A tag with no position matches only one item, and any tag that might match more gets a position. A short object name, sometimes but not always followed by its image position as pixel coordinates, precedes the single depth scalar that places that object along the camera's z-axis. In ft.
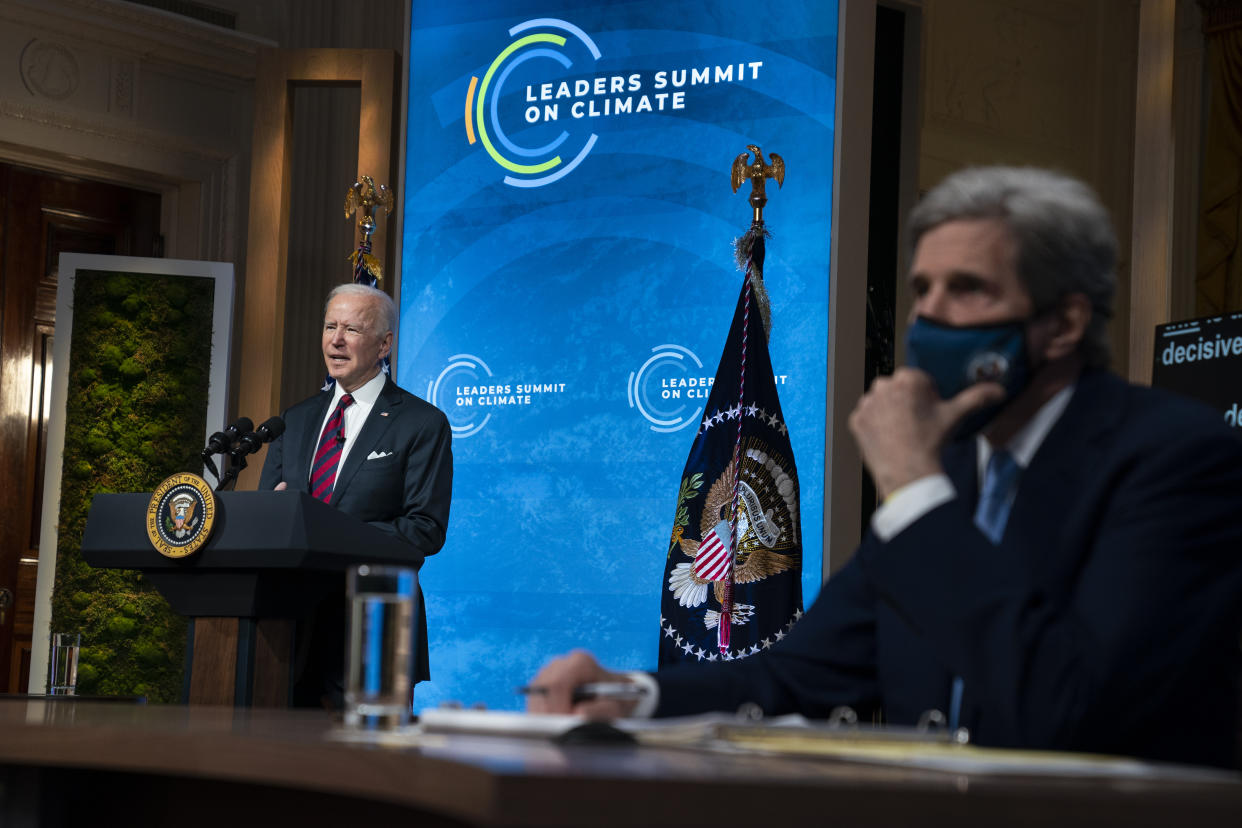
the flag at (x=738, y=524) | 31.14
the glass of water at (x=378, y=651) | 8.15
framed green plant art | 40.75
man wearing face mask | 8.09
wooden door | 46.24
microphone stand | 22.97
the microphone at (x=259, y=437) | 23.47
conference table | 5.54
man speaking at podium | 26.35
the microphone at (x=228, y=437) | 23.22
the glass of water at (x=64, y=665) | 25.46
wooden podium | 21.58
